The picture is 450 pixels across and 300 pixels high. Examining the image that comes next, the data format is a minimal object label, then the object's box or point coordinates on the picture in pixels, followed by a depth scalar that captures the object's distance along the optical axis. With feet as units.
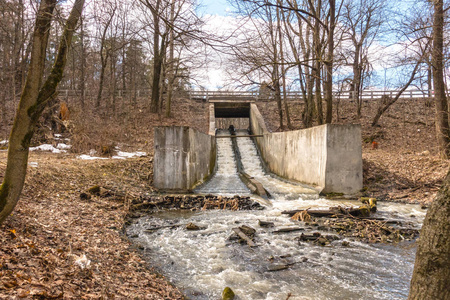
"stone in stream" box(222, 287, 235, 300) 11.55
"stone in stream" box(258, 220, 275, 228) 21.97
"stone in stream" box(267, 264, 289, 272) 14.39
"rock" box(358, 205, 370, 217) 23.75
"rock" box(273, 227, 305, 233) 20.62
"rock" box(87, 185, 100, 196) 25.21
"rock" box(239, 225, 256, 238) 19.68
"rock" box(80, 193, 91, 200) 23.02
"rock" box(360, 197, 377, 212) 25.21
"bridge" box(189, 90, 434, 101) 77.15
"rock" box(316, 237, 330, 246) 18.08
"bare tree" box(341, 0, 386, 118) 55.77
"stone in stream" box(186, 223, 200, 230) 20.98
